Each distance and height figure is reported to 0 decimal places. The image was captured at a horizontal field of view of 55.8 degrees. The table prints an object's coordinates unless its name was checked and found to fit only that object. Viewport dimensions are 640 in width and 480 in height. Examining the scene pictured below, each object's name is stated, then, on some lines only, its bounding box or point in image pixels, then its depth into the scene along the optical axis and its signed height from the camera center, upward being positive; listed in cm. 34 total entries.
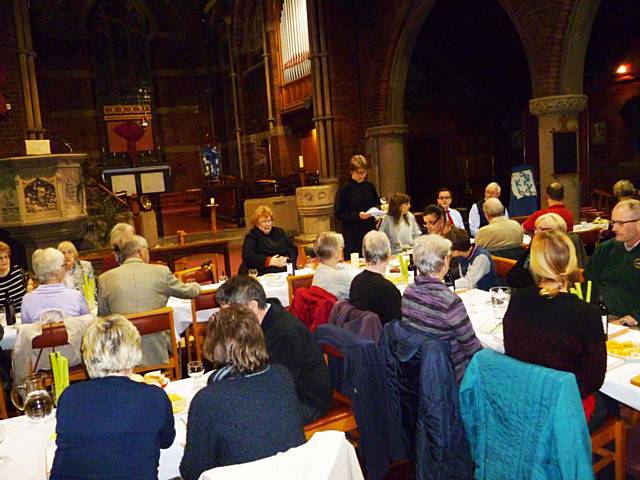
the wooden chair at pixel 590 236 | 672 -88
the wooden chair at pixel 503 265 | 474 -80
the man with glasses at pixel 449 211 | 668 -50
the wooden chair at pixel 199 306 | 466 -95
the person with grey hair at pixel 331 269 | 411 -64
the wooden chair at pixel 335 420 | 301 -124
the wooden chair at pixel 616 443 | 286 -136
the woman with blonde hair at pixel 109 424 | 202 -79
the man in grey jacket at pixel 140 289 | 418 -72
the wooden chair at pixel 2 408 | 333 -116
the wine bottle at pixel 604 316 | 311 -82
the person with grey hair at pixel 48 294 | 408 -67
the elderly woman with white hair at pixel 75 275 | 493 -68
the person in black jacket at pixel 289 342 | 275 -75
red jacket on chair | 375 -82
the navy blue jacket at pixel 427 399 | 274 -107
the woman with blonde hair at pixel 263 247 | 591 -65
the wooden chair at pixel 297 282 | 490 -85
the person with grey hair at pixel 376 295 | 352 -72
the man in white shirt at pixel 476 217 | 736 -63
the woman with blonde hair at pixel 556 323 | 248 -68
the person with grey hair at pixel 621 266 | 374 -71
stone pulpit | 785 -2
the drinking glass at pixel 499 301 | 362 -84
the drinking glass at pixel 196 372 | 294 -90
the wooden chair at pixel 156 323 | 378 -85
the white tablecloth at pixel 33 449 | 229 -102
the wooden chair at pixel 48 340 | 365 -87
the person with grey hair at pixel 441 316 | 290 -71
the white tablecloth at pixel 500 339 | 263 -96
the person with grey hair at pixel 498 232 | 530 -60
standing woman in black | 663 -35
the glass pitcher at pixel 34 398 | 264 -88
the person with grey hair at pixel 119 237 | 477 -37
